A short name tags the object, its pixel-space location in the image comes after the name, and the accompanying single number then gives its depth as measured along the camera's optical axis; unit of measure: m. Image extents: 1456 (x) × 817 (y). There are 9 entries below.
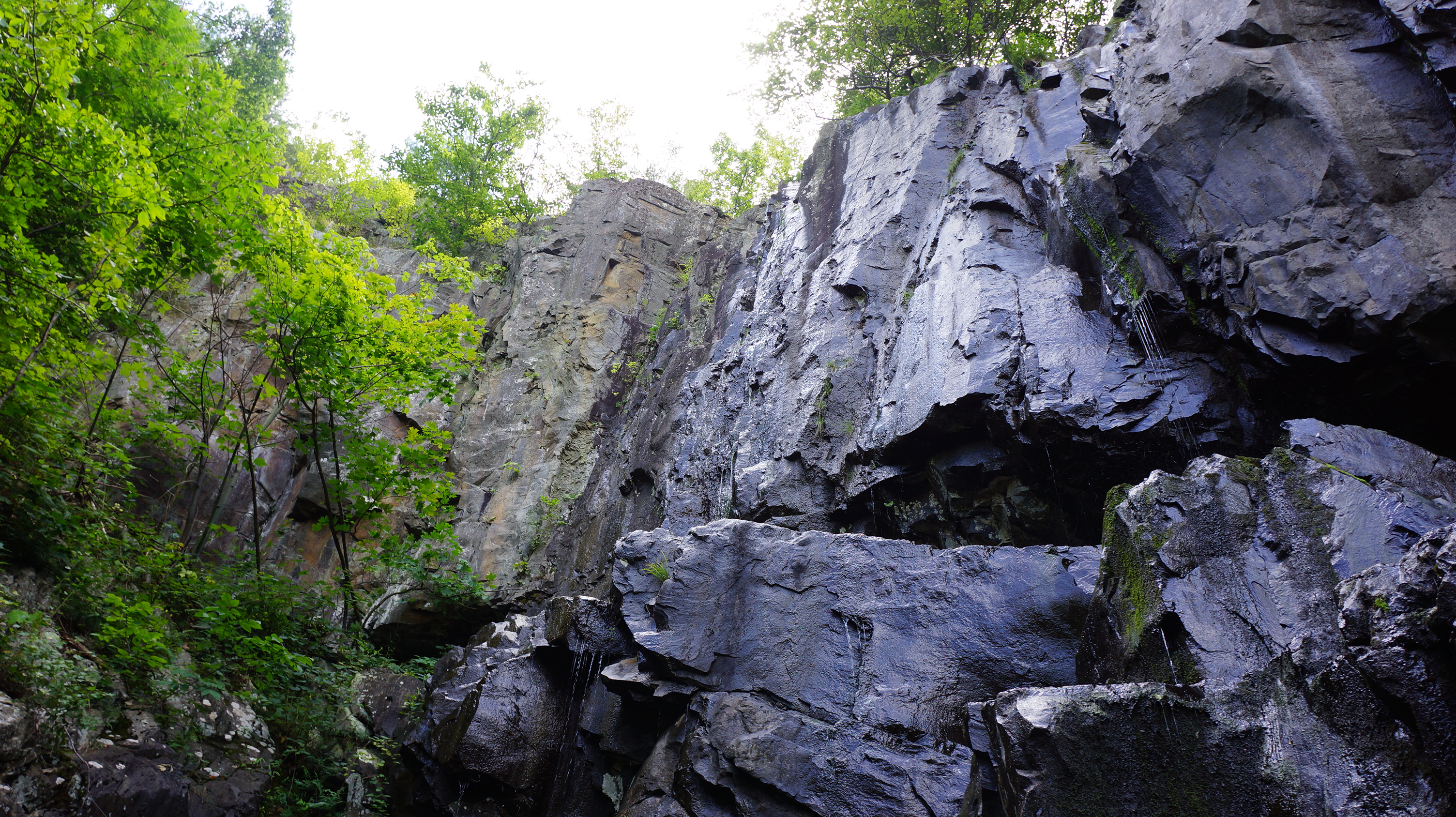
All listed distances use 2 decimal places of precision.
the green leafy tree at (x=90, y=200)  6.89
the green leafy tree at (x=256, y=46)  25.83
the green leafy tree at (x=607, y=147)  27.61
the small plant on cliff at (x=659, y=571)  8.59
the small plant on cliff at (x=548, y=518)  15.74
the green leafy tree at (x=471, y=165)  23.91
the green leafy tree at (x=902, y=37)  15.30
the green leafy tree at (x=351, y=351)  9.85
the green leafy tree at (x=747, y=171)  24.50
